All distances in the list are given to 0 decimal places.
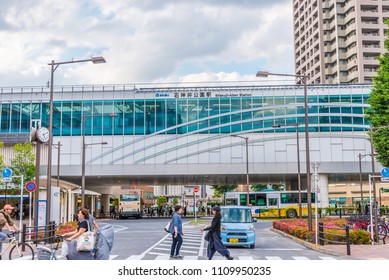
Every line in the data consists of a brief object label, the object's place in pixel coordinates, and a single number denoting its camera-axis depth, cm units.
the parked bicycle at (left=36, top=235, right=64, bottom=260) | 1026
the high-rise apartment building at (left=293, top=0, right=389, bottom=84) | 8544
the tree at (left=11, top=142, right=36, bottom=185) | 4567
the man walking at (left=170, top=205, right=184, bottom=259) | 1456
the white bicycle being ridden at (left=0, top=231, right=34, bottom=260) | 1497
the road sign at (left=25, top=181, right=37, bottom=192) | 2097
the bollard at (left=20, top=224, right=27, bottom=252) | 1689
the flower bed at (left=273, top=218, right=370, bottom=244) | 1888
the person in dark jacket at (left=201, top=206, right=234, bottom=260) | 1321
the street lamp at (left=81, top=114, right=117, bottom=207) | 3525
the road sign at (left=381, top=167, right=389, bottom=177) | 1848
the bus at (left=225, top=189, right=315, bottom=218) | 4841
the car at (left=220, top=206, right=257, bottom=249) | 1869
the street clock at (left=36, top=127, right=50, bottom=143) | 2162
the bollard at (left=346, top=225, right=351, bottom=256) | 1562
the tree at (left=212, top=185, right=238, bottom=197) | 8146
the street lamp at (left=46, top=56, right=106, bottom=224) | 2150
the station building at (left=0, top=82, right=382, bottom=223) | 5141
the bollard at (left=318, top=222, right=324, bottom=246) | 1861
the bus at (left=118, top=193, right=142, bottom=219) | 5434
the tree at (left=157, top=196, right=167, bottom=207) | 8731
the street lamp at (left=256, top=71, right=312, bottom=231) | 2139
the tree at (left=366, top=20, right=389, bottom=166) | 2949
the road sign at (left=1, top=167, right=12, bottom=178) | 2038
